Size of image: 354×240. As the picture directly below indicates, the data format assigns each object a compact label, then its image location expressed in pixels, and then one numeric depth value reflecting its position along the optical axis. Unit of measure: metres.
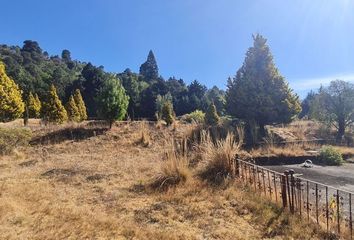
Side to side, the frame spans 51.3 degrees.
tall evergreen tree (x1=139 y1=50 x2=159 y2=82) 73.75
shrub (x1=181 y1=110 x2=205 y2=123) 26.31
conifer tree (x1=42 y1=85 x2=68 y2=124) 27.57
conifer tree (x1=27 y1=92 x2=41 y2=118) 32.94
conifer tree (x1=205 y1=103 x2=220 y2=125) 23.40
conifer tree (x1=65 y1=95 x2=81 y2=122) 31.78
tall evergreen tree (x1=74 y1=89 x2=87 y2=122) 34.62
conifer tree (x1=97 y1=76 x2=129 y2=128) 17.56
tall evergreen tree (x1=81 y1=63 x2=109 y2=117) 44.50
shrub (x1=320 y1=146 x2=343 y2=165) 11.76
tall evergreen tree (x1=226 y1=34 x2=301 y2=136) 16.64
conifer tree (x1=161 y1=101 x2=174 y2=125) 21.09
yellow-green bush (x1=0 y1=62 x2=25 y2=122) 21.64
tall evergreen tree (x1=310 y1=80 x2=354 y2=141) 18.41
